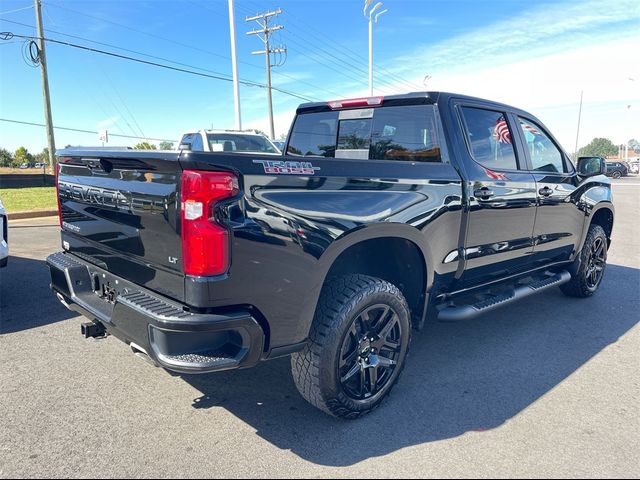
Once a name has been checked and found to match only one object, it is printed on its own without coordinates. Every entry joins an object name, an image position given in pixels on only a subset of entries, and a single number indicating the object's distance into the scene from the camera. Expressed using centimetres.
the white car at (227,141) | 1153
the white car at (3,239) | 450
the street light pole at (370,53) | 2597
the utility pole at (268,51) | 3077
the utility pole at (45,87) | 2033
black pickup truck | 218
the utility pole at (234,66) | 1641
